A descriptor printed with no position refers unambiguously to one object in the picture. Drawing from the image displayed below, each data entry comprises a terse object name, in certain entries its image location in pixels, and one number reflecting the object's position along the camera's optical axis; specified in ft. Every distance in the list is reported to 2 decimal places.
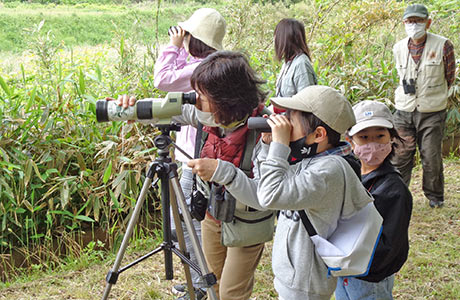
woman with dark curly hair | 5.82
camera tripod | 6.04
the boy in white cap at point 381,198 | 5.42
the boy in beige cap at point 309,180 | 4.63
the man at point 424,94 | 12.46
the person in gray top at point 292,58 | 10.34
